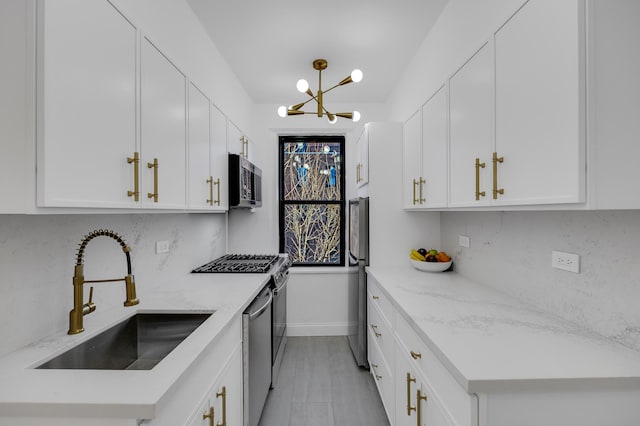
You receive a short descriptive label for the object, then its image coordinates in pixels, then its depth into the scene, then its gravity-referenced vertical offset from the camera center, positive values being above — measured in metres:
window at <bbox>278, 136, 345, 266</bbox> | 3.88 +0.20
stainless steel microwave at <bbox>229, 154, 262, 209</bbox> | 2.55 +0.26
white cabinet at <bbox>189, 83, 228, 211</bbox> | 1.89 +0.41
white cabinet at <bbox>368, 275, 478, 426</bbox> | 1.03 -0.74
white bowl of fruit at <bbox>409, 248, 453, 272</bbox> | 2.43 -0.38
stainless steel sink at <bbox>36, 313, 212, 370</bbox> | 1.31 -0.57
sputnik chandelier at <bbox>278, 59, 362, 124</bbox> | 2.58 +0.90
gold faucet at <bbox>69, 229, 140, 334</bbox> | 1.18 -0.31
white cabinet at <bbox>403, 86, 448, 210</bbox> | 1.94 +0.42
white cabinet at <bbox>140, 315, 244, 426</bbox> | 0.92 -0.65
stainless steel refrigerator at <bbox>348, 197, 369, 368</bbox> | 2.73 -0.54
